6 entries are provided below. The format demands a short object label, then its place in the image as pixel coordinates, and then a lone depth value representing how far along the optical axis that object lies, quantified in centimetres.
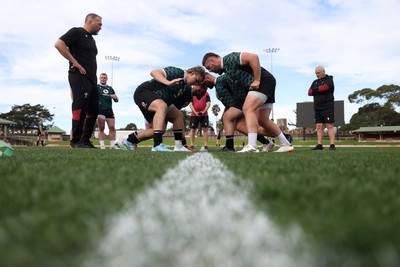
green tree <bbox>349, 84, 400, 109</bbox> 5681
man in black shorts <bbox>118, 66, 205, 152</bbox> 535
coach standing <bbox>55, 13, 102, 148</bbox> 580
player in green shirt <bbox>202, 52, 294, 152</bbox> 511
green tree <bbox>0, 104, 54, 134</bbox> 7938
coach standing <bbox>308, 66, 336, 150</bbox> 793
